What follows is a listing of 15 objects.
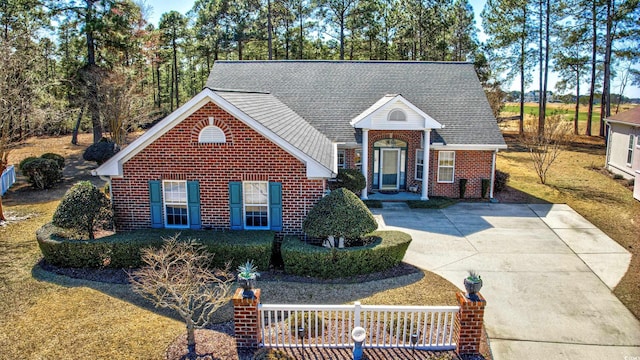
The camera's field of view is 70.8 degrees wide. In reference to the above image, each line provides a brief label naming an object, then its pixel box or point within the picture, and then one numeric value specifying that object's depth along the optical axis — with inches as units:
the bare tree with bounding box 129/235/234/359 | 327.0
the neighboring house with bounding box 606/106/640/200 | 929.5
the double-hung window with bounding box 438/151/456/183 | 842.8
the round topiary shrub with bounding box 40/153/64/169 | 946.1
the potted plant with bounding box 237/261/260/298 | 323.6
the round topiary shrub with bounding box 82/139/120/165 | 1032.8
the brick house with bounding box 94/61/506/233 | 512.4
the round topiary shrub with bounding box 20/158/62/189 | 858.1
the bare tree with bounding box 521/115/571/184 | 954.7
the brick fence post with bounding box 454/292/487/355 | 323.6
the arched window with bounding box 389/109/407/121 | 780.6
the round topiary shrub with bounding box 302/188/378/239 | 478.6
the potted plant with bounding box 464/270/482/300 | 322.1
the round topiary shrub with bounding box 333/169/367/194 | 754.2
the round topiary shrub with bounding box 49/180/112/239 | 495.2
